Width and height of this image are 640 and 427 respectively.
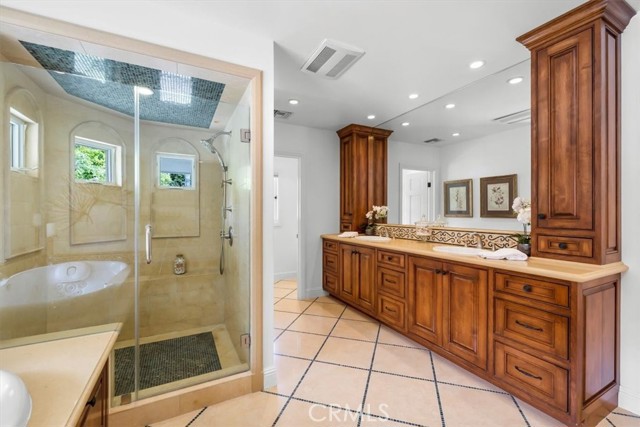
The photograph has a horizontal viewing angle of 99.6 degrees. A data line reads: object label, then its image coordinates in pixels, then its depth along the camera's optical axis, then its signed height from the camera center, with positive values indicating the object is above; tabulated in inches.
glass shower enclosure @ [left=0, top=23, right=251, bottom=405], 73.3 +2.2
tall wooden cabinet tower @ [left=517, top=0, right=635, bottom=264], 64.0 +20.6
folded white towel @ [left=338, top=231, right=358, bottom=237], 145.3 -11.8
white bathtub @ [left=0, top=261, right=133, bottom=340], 74.5 -27.5
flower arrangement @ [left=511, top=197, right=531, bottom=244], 80.2 -0.3
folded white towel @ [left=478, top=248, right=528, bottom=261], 73.9 -11.8
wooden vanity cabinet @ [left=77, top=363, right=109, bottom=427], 34.9 -28.5
